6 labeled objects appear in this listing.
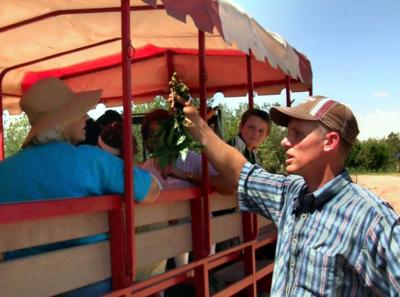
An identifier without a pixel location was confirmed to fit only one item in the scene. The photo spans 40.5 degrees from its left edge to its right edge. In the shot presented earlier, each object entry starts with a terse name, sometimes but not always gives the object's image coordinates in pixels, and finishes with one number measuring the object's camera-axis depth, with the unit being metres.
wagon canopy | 3.35
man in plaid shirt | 1.97
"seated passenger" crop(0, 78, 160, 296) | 2.38
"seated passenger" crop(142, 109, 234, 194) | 3.44
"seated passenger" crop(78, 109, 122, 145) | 4.21
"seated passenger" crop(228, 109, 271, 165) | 4.54
